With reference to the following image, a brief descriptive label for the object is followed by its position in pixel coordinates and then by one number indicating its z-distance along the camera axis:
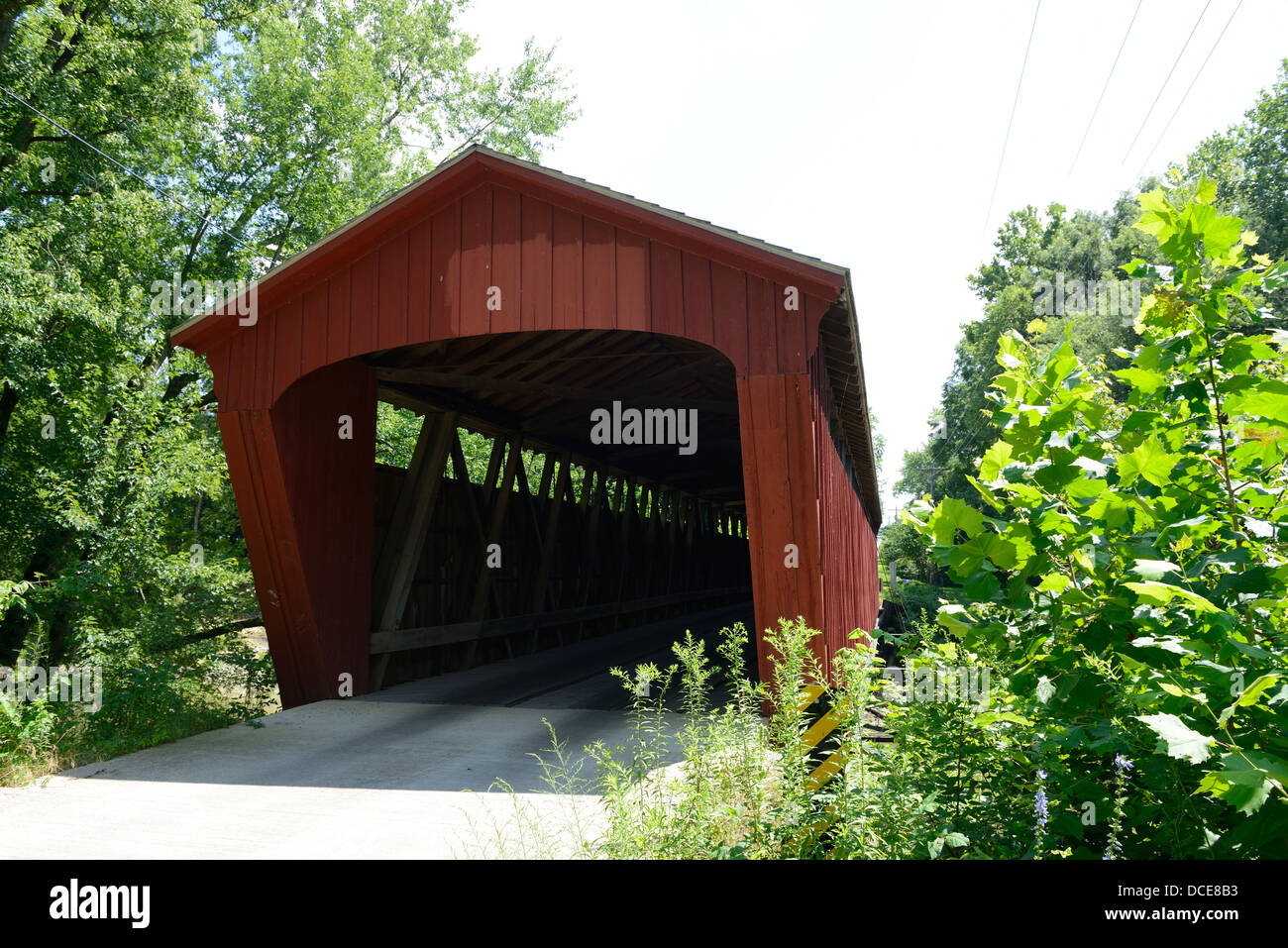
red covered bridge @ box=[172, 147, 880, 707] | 6.13
